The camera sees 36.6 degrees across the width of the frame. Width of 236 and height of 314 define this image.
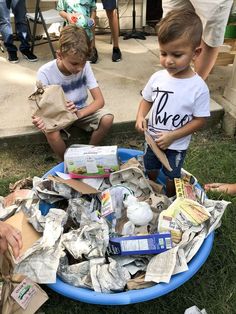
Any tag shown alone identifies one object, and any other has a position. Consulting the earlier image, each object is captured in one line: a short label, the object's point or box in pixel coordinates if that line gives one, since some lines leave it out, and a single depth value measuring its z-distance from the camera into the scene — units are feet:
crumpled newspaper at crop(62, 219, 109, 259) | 5.31
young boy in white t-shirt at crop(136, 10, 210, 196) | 5.24
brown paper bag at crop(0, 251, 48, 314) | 4.34
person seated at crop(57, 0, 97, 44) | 10.61
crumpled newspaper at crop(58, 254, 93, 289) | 5.04
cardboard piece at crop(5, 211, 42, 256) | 5.53
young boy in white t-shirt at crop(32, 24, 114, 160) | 6.75
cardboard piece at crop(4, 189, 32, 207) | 6.14
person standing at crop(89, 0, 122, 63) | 11.30
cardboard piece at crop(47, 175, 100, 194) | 6.33
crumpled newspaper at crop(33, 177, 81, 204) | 6.23
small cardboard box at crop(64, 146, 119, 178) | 6.70
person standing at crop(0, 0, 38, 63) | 11.13
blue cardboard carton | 5.24
